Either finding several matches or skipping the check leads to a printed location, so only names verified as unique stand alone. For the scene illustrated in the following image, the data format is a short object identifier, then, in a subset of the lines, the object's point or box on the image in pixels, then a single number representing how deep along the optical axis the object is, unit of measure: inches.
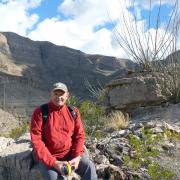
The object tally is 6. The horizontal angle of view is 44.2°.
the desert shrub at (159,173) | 112.1
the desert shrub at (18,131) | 177.9
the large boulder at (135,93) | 230.4
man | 101.8
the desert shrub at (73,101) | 209.0
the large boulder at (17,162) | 113.3
